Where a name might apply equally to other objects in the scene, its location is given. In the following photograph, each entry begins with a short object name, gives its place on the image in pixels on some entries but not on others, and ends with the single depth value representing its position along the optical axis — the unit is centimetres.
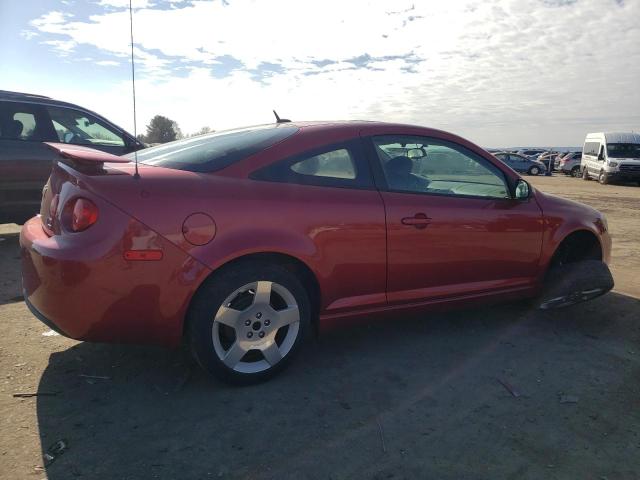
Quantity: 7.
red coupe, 257
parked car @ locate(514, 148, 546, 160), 4742
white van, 2186
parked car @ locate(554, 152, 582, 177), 3281
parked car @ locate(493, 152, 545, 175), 3306
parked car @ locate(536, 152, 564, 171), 3457
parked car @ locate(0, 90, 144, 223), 602
